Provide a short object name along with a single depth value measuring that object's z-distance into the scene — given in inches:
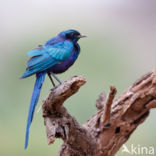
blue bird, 294.0
